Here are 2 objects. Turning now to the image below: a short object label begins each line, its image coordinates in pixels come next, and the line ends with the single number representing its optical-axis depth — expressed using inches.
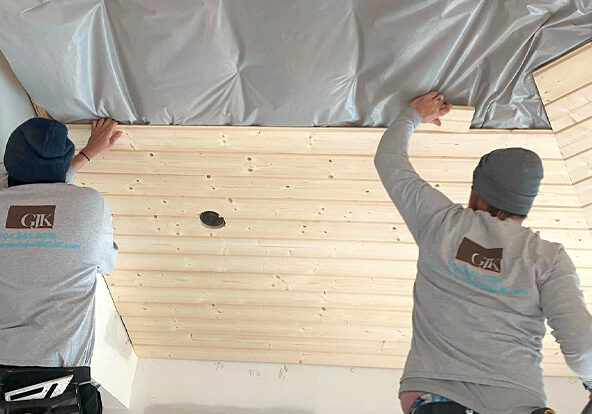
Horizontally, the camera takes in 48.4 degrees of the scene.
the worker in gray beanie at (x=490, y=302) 66.3
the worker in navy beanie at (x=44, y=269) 72.9
